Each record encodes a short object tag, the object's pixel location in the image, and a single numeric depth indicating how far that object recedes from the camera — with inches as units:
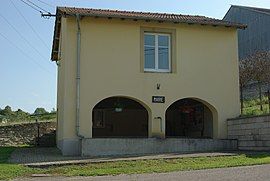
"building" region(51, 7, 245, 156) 478.9
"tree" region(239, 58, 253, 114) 620.9
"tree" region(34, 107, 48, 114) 1532.6
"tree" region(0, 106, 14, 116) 1283.6
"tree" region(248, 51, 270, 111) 608.7
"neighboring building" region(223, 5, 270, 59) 1135.4
